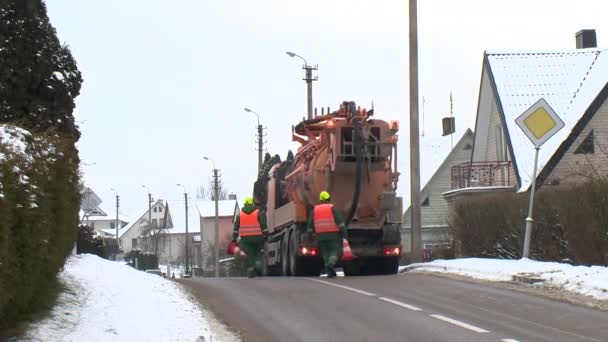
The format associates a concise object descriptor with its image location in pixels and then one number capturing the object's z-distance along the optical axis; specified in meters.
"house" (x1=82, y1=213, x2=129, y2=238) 148.12
